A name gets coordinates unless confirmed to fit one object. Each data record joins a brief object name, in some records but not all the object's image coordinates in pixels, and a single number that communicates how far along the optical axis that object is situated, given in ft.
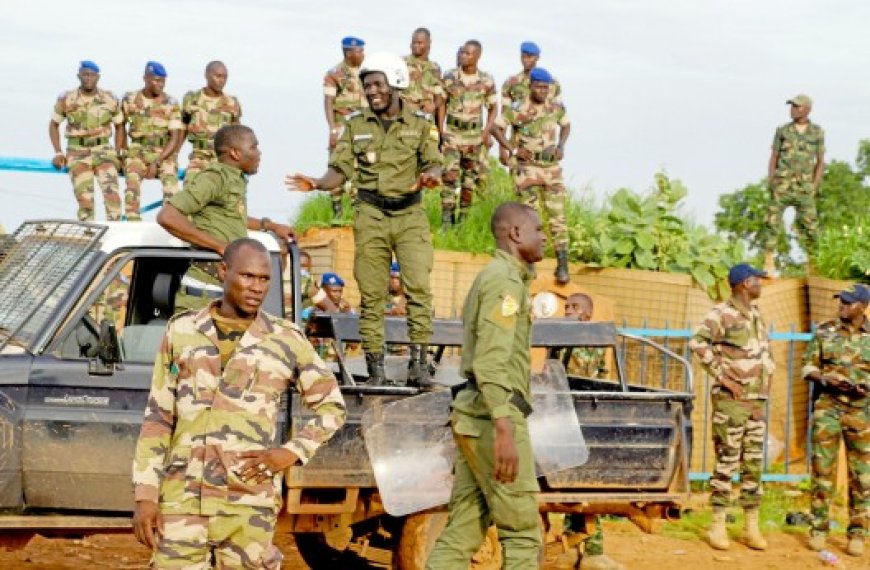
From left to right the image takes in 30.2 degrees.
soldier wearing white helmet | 30.76
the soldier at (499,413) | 22.30
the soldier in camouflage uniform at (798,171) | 57.41
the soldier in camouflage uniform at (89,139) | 52.26
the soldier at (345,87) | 54.34
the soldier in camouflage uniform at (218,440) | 18.85
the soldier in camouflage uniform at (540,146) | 52.24
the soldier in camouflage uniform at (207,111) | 52.42
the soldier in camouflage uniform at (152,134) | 52.65
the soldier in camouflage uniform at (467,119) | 55.01
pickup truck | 25.16
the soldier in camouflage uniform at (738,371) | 37.70
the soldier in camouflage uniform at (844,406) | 38.32
